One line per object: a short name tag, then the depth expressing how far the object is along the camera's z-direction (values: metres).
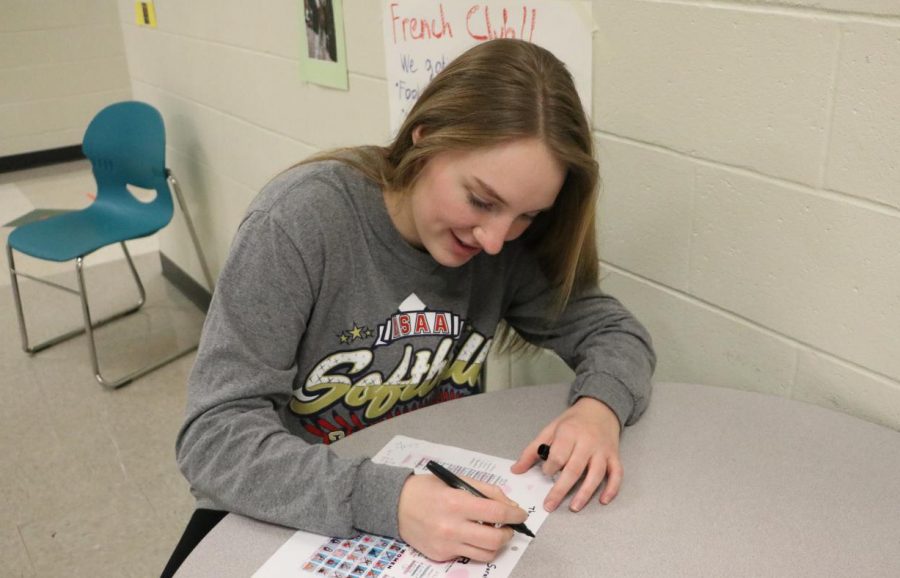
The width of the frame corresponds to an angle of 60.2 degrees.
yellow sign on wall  2.75
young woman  0.81
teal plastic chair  2.53
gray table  0.75
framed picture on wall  1.80
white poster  1.22
